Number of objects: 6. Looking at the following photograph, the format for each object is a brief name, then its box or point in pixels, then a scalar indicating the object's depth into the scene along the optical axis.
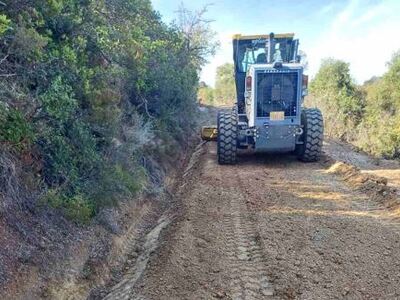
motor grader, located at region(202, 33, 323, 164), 10.07
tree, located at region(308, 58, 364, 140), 19.77
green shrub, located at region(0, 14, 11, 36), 4.33
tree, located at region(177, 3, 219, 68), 17.51
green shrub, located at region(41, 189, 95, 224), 4.85
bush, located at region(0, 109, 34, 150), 4.32
